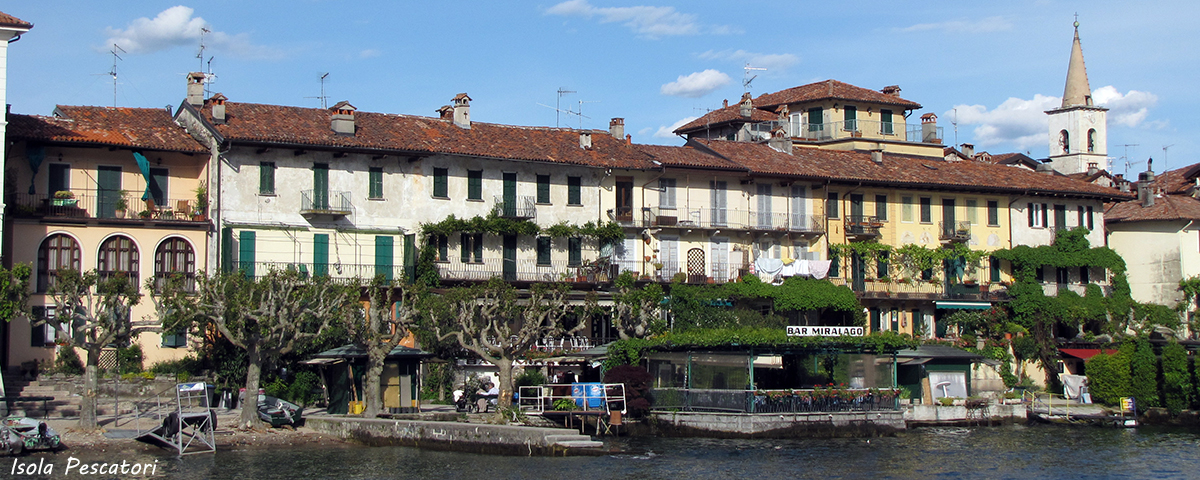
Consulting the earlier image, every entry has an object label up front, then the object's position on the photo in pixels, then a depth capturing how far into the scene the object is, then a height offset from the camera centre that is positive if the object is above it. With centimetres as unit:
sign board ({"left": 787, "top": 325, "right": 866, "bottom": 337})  4625 -143
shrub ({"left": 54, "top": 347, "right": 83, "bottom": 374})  4422 -214
